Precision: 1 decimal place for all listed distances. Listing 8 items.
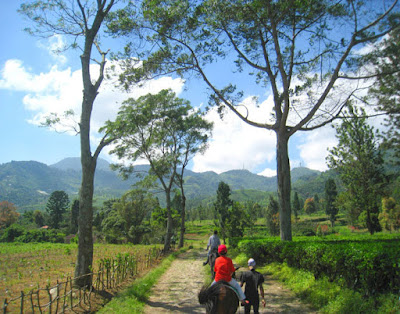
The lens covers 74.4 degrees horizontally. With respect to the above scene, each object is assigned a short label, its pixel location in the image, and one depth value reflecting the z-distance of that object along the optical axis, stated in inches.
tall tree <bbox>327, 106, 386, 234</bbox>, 931.3
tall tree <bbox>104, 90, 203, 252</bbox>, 810.2
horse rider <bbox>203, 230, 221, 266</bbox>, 371.2
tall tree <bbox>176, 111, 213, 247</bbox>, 1000.7
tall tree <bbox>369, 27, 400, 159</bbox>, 427.2
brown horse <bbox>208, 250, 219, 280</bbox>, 347.9
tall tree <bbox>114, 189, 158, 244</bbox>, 1417.3
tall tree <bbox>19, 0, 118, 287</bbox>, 330.3
